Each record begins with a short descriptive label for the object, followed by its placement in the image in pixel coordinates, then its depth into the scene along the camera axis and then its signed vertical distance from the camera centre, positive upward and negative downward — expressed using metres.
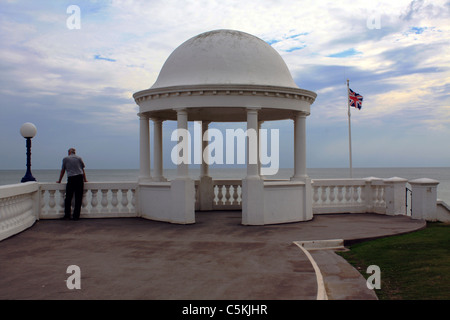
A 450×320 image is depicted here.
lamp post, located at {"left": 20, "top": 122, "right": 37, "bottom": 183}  14.04 +0.92
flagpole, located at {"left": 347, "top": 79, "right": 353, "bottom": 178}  21.86 +1.37
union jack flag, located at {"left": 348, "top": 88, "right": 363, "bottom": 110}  21.95 +3.04
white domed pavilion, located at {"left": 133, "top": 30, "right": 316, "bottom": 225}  12.93 +1.82
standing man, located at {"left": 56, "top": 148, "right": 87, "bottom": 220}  13.85 -0.54
